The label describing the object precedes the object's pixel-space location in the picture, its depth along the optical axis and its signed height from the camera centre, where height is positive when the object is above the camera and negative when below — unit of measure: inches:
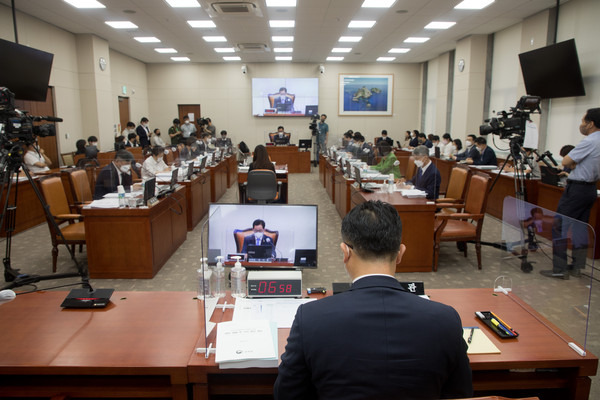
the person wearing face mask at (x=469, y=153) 324.8 -15.8
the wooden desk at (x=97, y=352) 62.6 -35.0
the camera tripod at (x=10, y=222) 129.6 -32.6
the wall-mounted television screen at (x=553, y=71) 266.4 +43.3
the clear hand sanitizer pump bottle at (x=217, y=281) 84.4 -30.5
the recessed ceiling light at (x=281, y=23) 342.0 +93.4
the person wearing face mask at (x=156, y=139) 506.0 -7.2
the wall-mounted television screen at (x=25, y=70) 254.7 +41.3
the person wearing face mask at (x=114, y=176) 179.9 -19.4
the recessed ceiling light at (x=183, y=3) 284.4 +91.1
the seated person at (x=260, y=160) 257.0 -16.7
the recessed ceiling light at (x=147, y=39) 400.2 +93.5
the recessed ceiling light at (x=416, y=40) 408.6 +94.7
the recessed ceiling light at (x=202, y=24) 341.7 +92.6
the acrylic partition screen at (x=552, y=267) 73.9 -27.4
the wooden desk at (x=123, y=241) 159.0 -42.8
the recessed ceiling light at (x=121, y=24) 338.6 +91.6
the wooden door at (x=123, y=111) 490.0 +26.7
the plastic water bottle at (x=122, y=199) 161.6 -25.9
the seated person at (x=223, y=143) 385.4 -9.2
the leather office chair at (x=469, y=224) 170.2 -36.8
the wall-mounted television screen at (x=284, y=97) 570.9 +50.7
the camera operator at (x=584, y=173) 154.6 -15.2
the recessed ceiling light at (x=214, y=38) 403.3 +94.4
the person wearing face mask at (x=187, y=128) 530.6 +6.0
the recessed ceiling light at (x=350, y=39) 406.0 +95.1
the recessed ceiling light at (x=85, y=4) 283.2 +90.7
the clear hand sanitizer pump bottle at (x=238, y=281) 84.9 -30.6
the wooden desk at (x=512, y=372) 63.3 -37.3
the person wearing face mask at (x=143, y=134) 482.3 -1.1
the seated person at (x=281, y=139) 503.8 -7.0
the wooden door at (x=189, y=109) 584.1 +33.6
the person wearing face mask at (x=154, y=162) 227.8 -16.5
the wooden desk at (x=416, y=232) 168.1 -41.0
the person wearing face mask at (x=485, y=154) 304.7 -15.2
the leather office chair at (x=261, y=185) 236.7 -29.9
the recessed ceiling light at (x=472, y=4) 288.7 +92.5
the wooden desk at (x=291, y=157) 485.1 -27.9
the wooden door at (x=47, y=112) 319.2 +17.0
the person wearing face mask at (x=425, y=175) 196.1 -20.3
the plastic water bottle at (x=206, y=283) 81.3 -30.3
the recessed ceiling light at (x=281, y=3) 286.7 +91.9
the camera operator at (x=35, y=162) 267.3 -19.0
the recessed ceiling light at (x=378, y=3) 286.2 +91.9
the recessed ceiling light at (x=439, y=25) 348.8 +93.8
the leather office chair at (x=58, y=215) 166.4 -33.6
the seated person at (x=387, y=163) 255.4 -18.9
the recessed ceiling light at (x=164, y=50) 459.5 +95.2
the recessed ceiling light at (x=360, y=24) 345.4 +93.5
